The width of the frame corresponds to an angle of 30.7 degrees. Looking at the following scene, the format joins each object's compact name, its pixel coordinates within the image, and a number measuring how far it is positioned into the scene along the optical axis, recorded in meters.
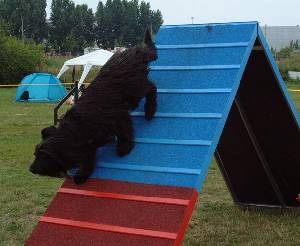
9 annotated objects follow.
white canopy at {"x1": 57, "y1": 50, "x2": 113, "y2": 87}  18.41
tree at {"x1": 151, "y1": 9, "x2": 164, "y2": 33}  61.81
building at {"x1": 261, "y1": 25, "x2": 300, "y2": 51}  43.07
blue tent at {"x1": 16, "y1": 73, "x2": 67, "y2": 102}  17.56
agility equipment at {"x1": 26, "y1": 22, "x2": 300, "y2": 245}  3.09
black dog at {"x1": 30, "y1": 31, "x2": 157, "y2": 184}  3.21
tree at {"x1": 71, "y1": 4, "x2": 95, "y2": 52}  59.69
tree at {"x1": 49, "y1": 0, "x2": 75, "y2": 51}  60.75
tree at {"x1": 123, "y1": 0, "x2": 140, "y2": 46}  60.41
